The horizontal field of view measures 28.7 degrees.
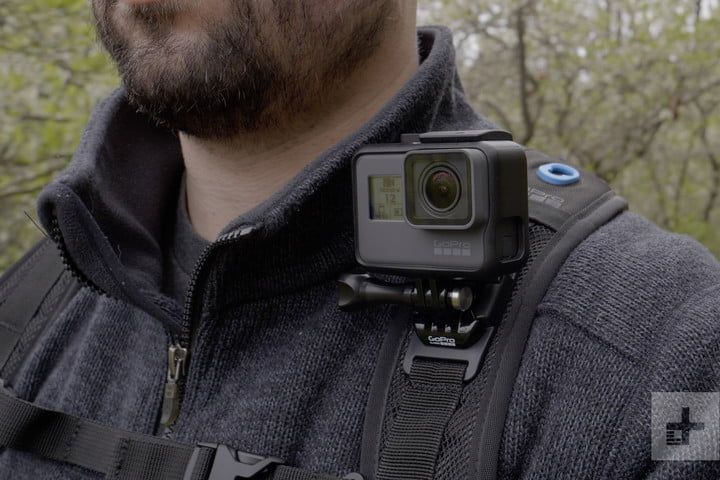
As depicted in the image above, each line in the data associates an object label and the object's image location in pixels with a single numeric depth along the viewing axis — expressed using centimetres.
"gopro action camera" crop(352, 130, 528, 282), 44
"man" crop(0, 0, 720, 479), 44
